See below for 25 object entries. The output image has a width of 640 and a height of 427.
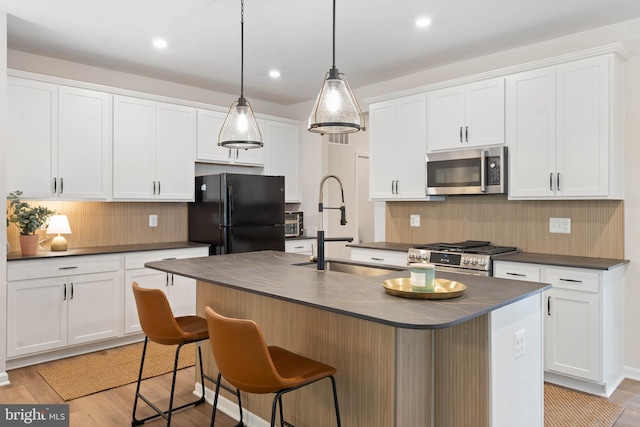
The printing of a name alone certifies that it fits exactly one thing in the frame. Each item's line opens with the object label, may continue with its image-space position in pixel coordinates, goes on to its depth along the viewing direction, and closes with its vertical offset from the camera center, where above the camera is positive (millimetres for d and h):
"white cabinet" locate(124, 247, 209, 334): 4219 -692
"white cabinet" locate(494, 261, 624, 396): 3117 -798
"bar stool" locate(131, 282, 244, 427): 2406 -607
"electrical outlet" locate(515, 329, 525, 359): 2070 -598
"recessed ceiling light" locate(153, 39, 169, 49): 3838 +1438
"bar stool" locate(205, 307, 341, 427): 1771 -619
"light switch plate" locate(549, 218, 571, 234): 3709 -102
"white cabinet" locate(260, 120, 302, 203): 5633 +736
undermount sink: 2787 -358
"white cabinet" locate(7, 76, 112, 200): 3779 +615
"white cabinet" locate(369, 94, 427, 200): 4398 +642
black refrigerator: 4688 -14
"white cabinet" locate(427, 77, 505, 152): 3844 +856
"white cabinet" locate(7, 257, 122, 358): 3582 -770
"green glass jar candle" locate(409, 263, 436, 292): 1933 -279
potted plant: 3723 -71
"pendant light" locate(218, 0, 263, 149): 2754 +515
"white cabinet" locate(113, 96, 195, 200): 4398 +622
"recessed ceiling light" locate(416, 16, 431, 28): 3393 +1444
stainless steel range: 3559 -353
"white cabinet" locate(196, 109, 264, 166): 4994 +750
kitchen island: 1898 -633
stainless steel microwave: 3824 +361
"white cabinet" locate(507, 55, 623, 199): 3268 +619
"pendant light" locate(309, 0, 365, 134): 2088 +485
